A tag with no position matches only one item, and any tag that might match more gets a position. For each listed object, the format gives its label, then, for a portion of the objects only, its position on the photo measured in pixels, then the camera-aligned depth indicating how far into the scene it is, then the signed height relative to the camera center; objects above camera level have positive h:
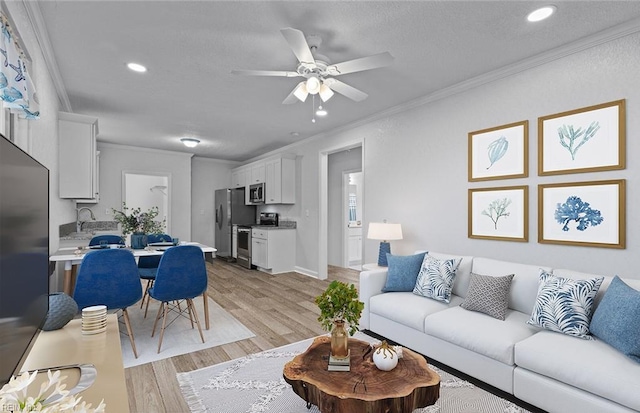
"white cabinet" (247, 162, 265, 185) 6.96 +0.73
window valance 1.51 +0.67
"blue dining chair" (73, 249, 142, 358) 2.49 -0.62
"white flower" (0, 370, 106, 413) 0.56 -0.36
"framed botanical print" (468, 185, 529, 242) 2.97 -0.06
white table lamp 3.88 -0.34
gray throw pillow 2.47 -0.72
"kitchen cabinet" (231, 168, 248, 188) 7.84 +0.72
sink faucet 5.95 -0.25
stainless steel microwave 6.90 +0.28
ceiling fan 2.14 +1.04
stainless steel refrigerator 7.42 -0.22
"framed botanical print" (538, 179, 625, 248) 2.42 -0.05
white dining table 2.86 -0.48
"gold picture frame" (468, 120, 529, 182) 2.98 +0.54
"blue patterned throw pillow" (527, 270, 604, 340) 2.08 -0.67
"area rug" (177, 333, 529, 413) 2.03 -1.29
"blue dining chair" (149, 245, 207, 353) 2.86 -0.66
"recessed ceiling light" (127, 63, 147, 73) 3.02 +1.33
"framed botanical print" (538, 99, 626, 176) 2.43 +0.55
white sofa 1.72 -0.92
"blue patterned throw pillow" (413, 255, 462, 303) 2.86 -0.67
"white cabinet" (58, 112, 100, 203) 3.75 +0.60
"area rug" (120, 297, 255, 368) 2.79 -1.30
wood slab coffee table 1.50 -0.91
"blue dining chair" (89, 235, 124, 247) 4.03 -0.44
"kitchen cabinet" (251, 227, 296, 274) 6.16 -0.86
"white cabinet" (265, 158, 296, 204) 6.33 +0.50
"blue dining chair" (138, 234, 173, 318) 3.59 -0.74
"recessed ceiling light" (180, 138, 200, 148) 5.93 +1.21
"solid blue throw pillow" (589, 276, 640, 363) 1.78 -0.67
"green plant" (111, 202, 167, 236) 3.53 -0.20
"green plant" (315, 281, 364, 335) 1.89 -0.59
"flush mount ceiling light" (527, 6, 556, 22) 2.17 +1.36
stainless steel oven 6.72 -0.87
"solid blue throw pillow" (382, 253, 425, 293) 3.16 -0.67
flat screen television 0.90 -0.18
